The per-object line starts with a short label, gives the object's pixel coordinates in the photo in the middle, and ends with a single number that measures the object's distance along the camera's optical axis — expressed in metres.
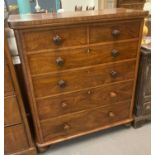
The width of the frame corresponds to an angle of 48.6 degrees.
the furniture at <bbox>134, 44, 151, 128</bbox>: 1.35
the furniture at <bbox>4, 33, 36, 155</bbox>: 1.04
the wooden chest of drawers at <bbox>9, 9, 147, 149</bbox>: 1.03
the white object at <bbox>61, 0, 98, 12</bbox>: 2.02
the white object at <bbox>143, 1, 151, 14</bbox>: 1.68
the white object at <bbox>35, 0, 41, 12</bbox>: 1.87
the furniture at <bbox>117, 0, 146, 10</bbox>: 1.80
